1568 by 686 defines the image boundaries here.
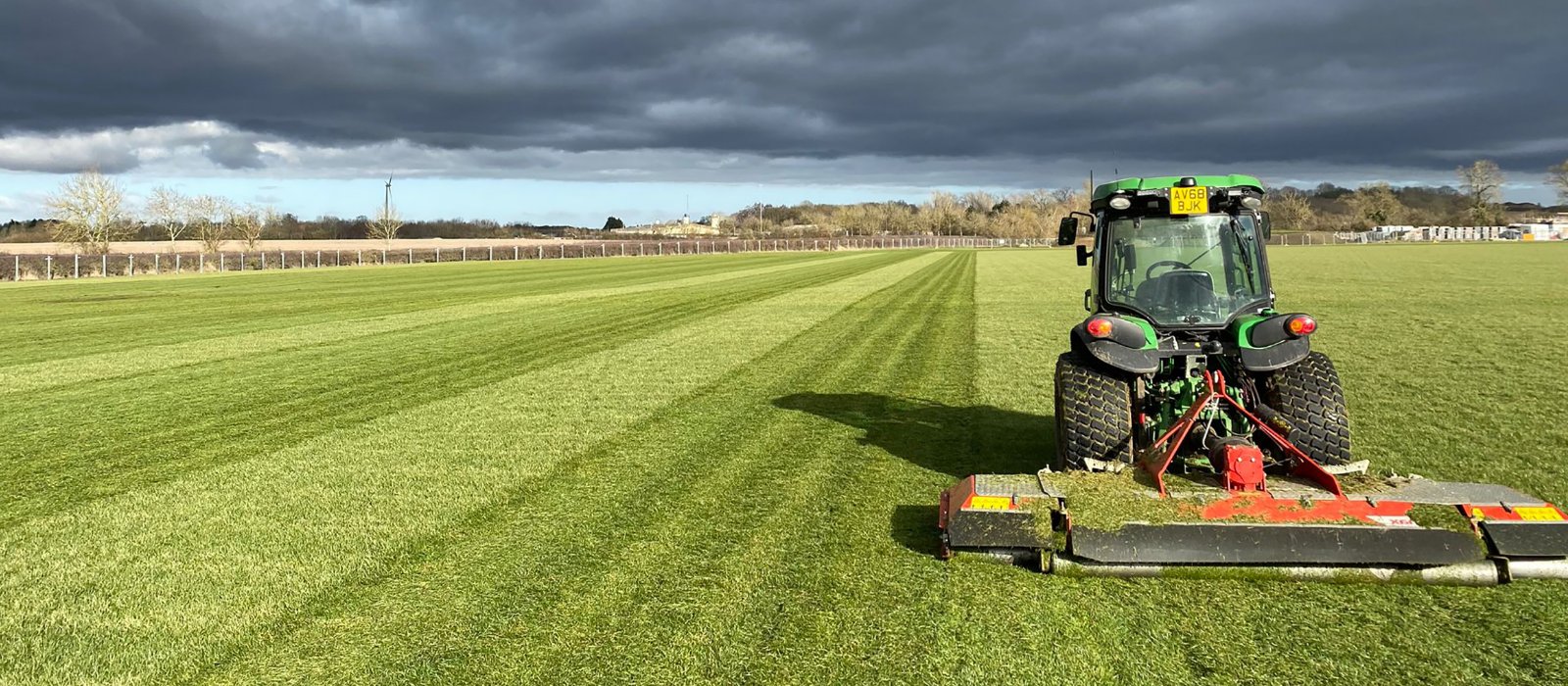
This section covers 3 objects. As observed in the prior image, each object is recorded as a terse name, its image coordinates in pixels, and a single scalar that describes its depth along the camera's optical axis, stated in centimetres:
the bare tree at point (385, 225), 11181
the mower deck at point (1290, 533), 484
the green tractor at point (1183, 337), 618
